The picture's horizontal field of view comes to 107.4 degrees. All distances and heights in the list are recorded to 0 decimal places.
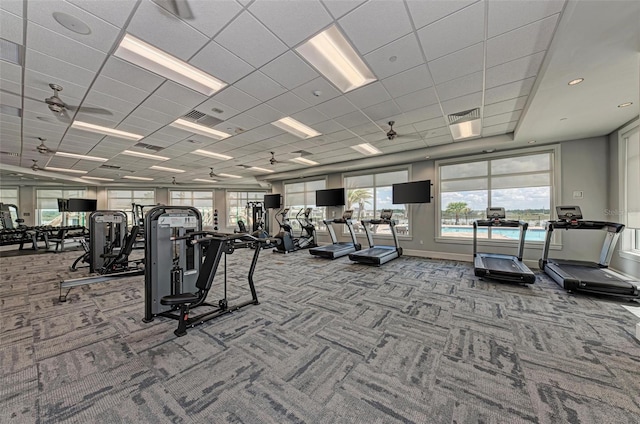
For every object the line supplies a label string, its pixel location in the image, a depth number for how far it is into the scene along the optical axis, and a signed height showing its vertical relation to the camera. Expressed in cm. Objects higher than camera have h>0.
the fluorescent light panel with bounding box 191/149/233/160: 707 +180
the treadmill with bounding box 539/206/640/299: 351 -107
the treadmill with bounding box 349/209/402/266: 590 -113
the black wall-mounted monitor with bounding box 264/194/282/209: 1101 +49
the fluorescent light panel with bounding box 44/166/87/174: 908 +165
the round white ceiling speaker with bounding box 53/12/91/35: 223 +185
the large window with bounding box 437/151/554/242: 582 +52
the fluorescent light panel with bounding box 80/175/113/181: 1109 +160
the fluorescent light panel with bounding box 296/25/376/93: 265 +194
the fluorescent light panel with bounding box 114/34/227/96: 274 +190
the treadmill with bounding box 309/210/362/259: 685 -116
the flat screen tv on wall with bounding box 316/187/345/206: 910 +56
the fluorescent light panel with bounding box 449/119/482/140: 502 +188
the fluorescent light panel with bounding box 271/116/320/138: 494 +188
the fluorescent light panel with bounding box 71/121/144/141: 496 +183
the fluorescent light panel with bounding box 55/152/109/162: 711 +173
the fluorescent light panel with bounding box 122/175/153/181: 1106 +165
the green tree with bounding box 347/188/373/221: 880 +53
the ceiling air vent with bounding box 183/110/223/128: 450 +186
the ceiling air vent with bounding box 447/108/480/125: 441 +188
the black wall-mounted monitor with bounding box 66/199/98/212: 1080 +29
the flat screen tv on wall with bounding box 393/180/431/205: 704 +59
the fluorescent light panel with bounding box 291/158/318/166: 812 +180
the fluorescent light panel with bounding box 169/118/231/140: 490 +185
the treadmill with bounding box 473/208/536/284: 421 -109
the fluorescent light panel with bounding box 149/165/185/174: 920 +173
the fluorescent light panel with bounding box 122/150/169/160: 712 +179
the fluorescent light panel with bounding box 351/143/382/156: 660 +185
